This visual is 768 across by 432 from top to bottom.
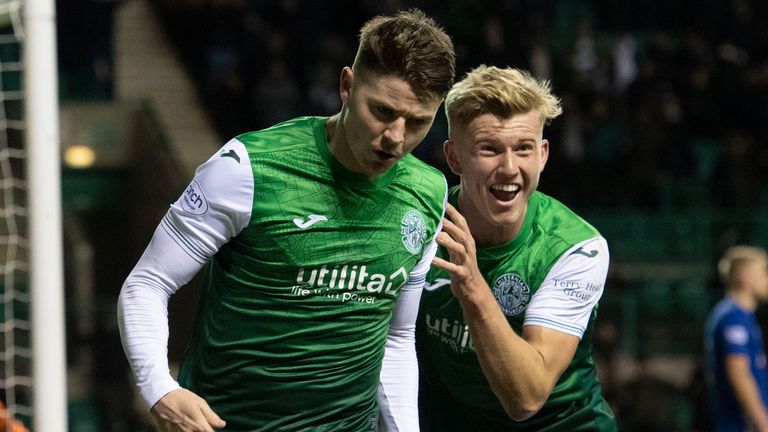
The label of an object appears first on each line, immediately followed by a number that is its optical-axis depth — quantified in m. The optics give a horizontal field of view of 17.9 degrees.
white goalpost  7.20
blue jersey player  15.28
